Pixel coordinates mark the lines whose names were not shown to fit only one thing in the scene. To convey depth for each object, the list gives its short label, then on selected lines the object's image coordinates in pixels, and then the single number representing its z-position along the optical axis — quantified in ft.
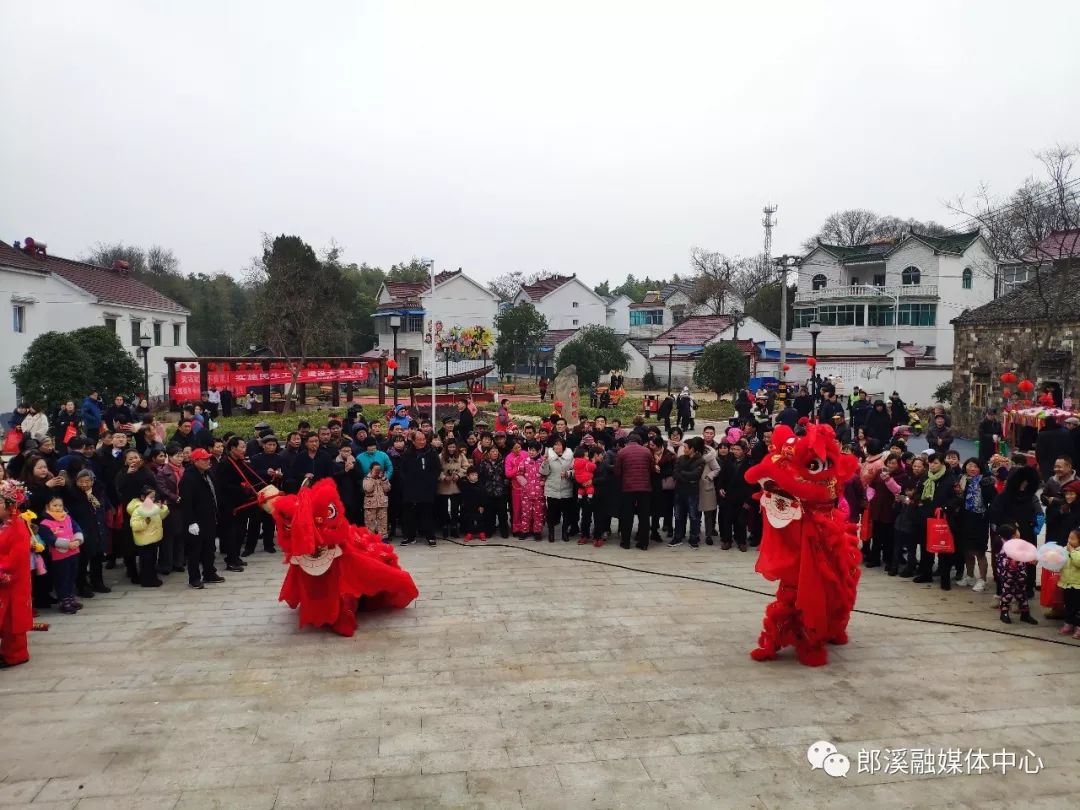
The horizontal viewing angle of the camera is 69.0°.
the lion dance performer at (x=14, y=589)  19.52
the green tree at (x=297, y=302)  111.65
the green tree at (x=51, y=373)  67.56
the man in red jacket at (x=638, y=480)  32.22
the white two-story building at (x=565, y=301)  175.83
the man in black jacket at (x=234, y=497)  29.25
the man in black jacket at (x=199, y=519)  26.73
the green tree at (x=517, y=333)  142.31
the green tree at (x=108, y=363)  72.54
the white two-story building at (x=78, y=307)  81.46
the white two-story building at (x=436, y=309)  154.71
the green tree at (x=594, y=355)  114.21
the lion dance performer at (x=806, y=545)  19.77
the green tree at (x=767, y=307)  166.50
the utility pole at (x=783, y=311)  82.65
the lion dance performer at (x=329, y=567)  21.25
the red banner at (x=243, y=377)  79.82
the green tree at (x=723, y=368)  95.91
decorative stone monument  73.56
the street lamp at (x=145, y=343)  73.81
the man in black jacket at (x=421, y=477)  32.32
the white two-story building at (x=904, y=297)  138.21
